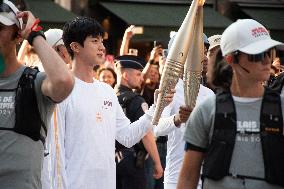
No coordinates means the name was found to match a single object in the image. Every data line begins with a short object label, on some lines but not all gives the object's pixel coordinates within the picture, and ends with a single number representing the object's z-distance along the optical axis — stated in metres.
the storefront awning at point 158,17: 21.06
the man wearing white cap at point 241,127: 4.86
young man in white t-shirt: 6.97
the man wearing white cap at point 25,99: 5.32
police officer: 10.34
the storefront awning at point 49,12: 19.50
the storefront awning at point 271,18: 22.44
